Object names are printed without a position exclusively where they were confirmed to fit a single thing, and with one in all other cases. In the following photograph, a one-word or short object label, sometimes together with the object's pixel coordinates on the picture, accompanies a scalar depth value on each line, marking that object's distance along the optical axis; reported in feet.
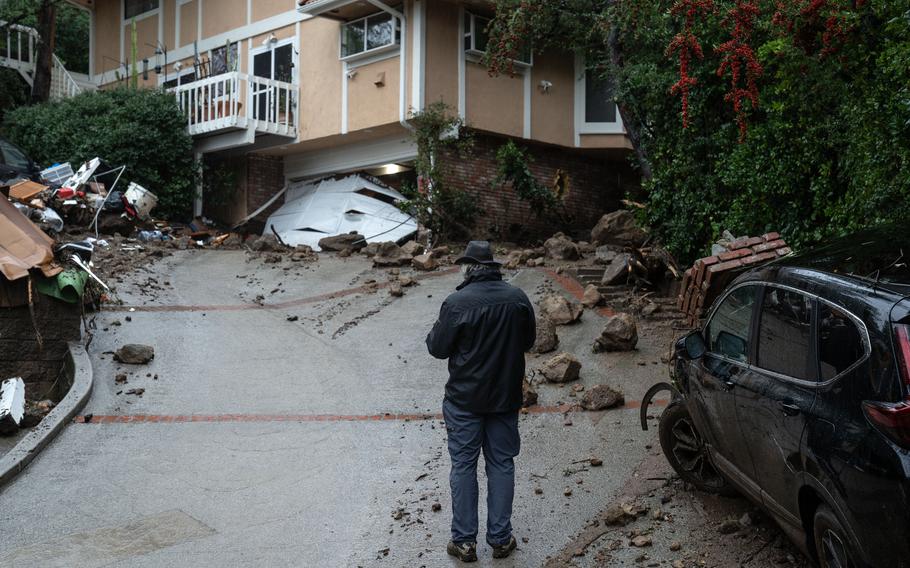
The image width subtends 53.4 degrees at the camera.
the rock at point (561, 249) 50.98
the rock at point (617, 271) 42.04
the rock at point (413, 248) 56.90
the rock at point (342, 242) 63.46
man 17.95
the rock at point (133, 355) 35.47
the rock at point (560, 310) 38.24
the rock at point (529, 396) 29.25
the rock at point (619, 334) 33.83
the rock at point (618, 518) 19.61
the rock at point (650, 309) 38.01
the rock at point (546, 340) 35.53
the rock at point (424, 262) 51.67
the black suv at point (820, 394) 11.76
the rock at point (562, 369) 31.60
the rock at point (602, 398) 28.25
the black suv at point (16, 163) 65.26
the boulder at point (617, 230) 55.11
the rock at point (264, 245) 62.13
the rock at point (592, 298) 39.99
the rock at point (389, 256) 53.93
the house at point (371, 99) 63.82
